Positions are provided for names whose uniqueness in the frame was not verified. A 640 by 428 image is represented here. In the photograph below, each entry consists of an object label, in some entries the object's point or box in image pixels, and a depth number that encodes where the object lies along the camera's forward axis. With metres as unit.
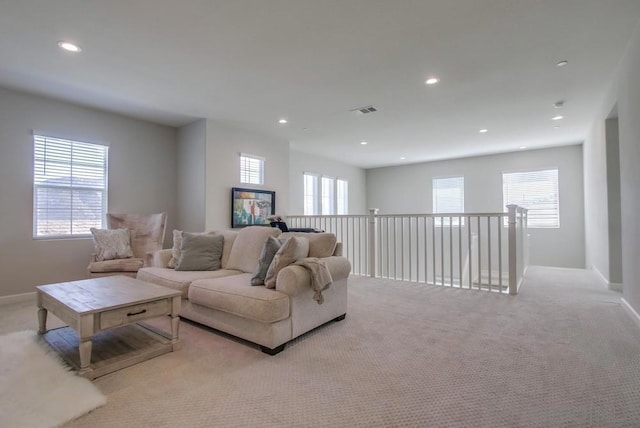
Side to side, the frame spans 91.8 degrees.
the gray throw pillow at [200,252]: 3.34
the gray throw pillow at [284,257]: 2.52
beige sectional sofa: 2.31
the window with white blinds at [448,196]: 8.28
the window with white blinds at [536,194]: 6.98
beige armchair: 4.53
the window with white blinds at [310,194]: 7.61
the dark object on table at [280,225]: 5.40
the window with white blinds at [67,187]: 4.09
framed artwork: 5.39
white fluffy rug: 1.58
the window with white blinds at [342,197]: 8.75
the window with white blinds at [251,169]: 5.61
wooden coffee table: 1.98
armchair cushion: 4.11
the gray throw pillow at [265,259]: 2.65
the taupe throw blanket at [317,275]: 2.51
